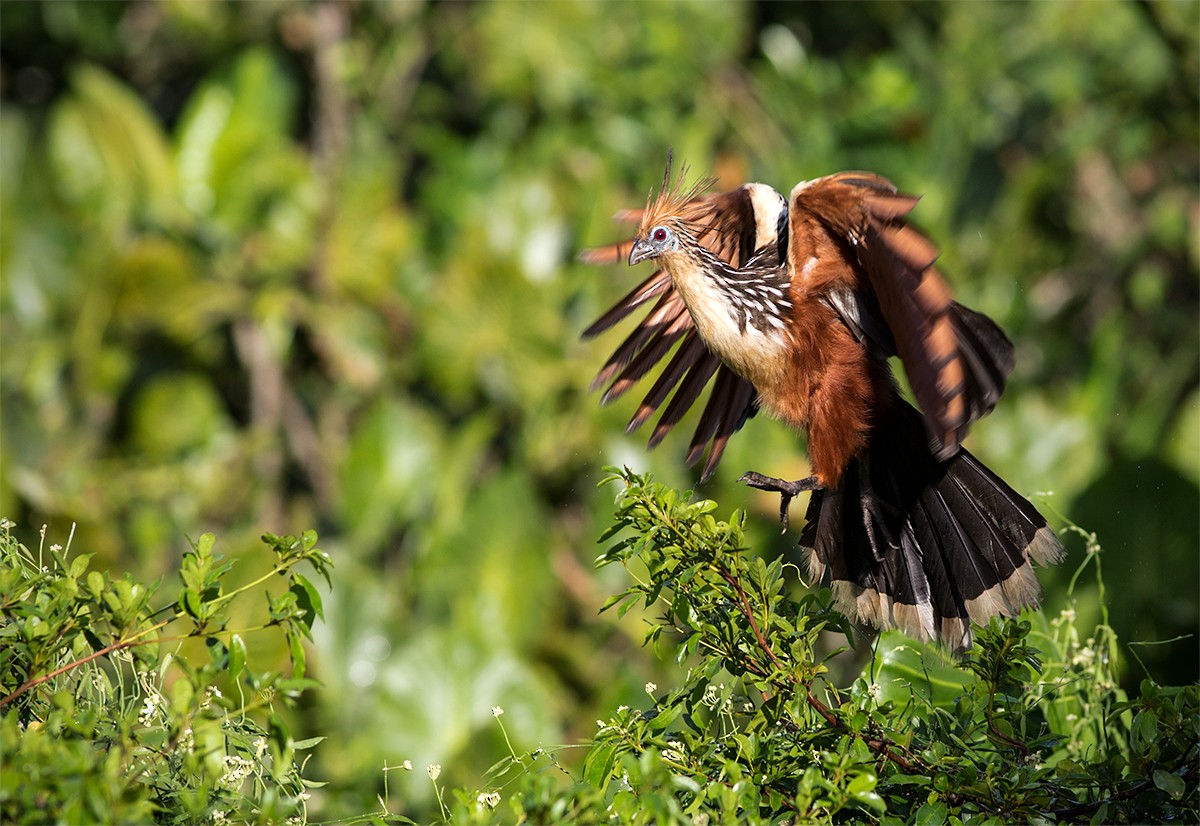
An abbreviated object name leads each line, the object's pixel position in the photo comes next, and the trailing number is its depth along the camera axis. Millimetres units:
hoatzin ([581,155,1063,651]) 18944
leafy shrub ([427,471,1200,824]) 18555
